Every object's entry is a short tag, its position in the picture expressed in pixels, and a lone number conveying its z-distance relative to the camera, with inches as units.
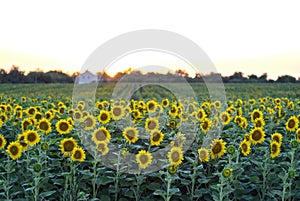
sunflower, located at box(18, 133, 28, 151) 178.5
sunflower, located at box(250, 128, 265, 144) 185.3
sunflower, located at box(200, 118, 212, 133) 205.9
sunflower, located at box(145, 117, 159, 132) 193.0
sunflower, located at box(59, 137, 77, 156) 171.3
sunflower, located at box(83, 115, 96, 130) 208.2
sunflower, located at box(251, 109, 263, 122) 234.1
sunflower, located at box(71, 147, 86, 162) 166.1
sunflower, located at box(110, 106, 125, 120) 231.1
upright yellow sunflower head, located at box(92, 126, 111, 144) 176.2
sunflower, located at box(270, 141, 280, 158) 173.9
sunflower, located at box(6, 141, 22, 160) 174.4
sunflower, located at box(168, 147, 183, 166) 160.0
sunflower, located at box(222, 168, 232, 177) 143.2
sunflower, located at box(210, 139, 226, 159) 178.7
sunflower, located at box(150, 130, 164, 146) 184.9
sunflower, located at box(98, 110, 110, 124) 215.4
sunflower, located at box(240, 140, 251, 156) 177.2
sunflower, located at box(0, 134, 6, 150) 181.8
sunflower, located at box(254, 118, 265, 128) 204.2
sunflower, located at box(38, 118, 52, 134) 190.9
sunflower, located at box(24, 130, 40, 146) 179.3
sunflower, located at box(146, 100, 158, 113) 263.2
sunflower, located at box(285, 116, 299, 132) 206.8
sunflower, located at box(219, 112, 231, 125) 237.1
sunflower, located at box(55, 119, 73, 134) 199.6
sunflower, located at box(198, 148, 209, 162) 171.5
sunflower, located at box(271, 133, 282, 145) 182.5
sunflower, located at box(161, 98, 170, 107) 327.1
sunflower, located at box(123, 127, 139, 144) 188.1
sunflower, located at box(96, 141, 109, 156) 173.6
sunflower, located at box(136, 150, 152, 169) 168.9
